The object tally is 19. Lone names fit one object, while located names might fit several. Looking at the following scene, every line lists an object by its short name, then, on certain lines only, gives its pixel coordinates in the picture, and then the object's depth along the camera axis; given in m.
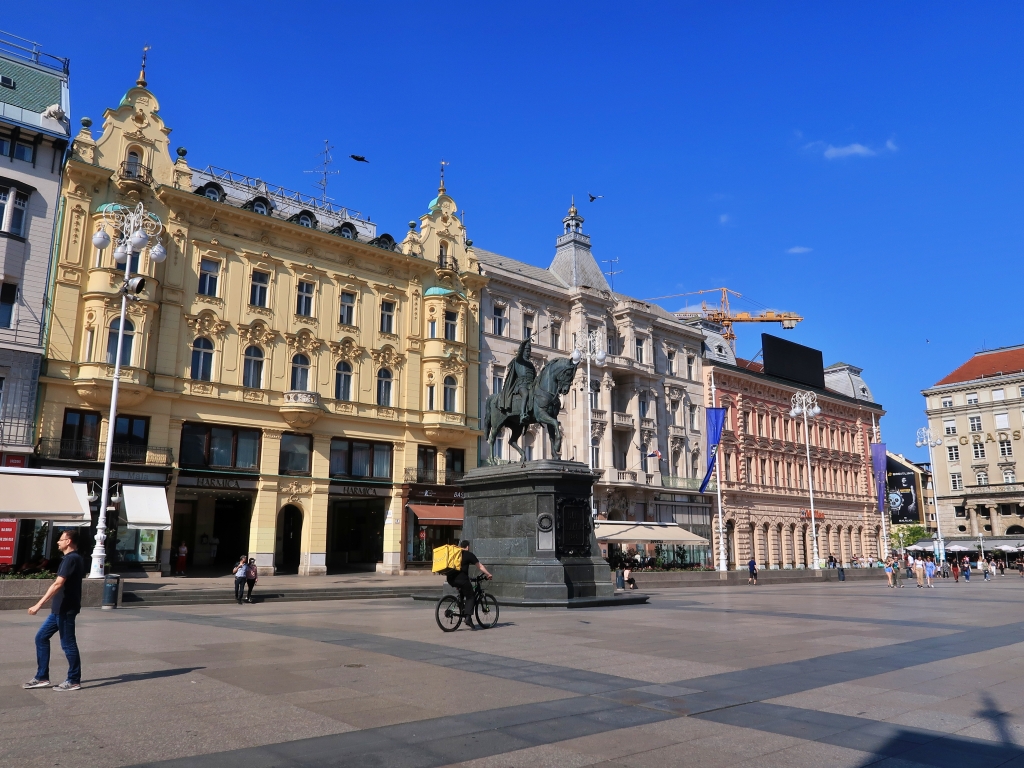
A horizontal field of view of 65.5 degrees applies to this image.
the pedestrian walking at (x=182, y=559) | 34.84
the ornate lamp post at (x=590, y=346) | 46.41
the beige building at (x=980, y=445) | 91.44
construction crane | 90.31
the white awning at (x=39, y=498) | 23.33
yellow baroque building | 33.69
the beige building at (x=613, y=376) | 50.19
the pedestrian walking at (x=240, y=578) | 23.91
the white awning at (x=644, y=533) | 39.47
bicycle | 14.89
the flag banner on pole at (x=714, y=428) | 52.50
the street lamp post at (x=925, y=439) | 56.47
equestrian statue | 22.80
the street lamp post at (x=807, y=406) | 49.13
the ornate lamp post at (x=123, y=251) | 22.17
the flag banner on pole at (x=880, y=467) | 62.23
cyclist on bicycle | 14.84
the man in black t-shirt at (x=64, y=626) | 8.53
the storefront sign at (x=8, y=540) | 25.89
